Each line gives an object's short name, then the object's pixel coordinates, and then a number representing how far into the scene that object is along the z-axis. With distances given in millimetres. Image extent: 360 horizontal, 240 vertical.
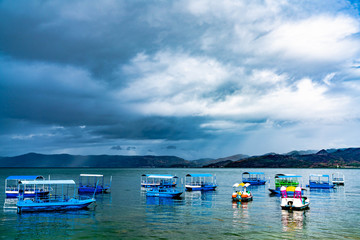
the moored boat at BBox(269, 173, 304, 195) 98556
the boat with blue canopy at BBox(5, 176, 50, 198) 77875
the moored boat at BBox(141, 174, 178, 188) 107625
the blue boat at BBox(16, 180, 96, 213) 54375
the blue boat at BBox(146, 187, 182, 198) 79250
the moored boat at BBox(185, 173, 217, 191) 103375
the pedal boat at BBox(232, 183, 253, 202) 71500
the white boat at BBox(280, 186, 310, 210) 58750
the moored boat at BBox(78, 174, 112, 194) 93125
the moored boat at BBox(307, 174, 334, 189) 114625
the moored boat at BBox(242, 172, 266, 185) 136750
